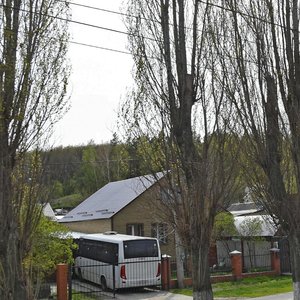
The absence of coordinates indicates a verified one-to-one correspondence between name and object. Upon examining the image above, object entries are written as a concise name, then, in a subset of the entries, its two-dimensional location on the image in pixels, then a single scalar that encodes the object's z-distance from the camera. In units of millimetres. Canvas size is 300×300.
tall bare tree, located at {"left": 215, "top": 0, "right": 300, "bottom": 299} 13008
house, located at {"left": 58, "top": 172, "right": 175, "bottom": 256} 31047
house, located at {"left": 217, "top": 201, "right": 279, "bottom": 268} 29141
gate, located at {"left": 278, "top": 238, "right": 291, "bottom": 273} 27969
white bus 21562
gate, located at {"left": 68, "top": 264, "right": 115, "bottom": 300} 21016
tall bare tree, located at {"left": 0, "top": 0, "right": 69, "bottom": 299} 9266
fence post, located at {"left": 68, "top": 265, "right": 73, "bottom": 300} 19422
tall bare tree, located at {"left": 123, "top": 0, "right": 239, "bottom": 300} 11086
